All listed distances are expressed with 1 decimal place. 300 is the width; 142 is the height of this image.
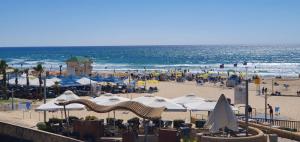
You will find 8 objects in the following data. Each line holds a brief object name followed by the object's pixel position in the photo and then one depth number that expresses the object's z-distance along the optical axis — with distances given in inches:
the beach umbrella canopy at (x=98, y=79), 1549.8
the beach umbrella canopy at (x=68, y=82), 1346.0
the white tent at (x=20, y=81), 1409.9
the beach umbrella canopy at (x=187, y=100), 808.3
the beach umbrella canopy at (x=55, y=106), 770.6
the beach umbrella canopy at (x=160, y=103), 744.3
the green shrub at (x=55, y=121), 744.3
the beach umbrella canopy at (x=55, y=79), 1367.7
